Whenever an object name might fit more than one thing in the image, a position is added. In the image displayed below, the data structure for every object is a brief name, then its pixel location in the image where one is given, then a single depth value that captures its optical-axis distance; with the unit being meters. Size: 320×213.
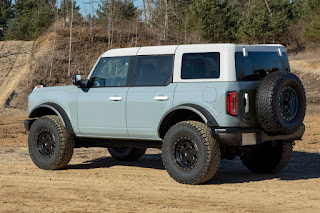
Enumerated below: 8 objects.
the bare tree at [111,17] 37.00
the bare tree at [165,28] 42.91
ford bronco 8.14
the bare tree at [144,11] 54.41
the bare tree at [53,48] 35.81
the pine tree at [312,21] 44.72
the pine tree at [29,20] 50.97
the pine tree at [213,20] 44.28
